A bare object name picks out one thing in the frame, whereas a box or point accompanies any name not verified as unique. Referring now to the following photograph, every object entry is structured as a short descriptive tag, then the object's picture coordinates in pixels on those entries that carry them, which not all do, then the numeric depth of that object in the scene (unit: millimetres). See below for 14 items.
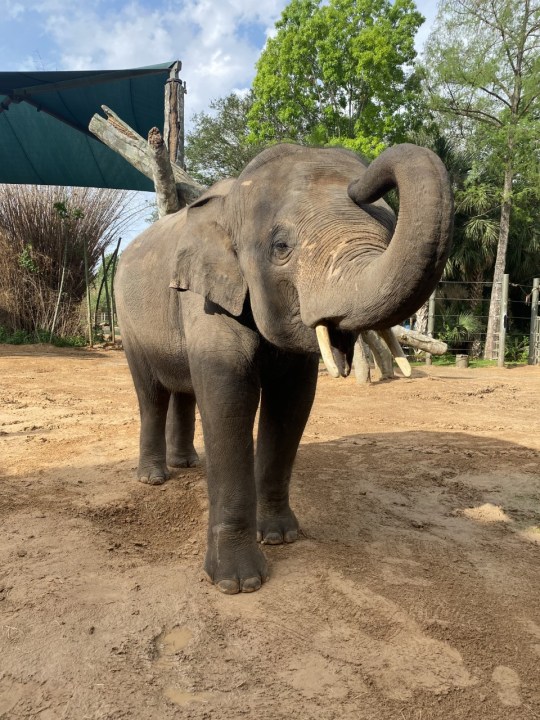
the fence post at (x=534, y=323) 15164
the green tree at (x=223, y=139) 26234
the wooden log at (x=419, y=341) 9344
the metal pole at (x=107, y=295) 15403
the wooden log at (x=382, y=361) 9461
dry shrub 15664
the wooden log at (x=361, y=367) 9344
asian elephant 1944
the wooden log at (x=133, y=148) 8844
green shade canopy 10242
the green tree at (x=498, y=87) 16797
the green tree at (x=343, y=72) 19078
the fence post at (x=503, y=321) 14891
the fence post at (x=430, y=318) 15055
